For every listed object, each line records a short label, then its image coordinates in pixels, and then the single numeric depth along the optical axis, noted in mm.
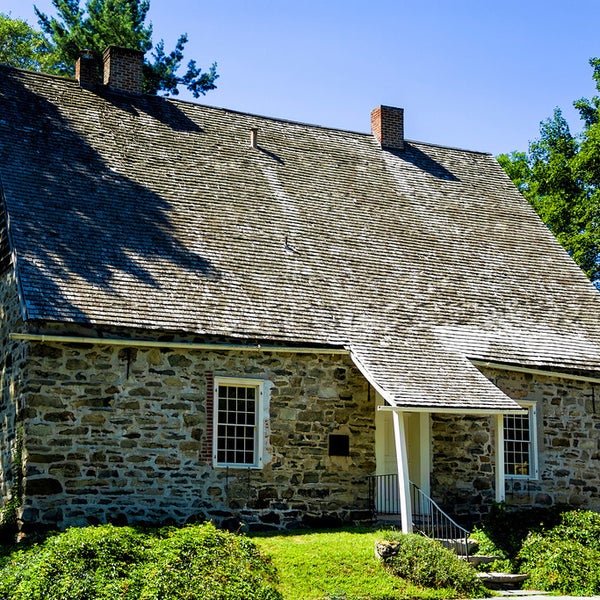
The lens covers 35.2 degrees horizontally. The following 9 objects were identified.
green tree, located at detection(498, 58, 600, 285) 29625
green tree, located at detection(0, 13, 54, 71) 37688
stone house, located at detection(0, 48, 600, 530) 14430
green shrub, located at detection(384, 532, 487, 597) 12555
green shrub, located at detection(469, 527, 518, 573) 13969
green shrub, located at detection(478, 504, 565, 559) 14453
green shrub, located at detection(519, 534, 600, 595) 13406
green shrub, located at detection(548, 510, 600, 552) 14414
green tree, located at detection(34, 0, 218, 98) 30250
